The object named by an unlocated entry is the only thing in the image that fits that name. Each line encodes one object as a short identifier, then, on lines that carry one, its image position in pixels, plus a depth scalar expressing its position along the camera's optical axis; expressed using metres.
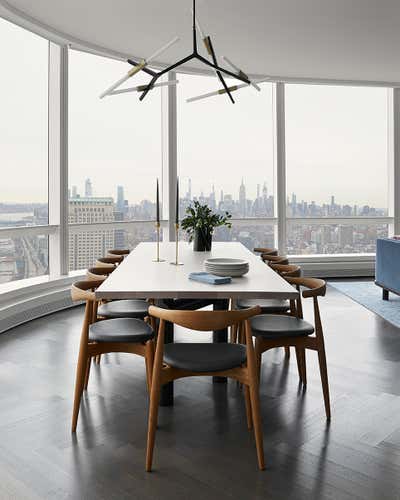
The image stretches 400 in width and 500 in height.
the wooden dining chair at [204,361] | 2.17
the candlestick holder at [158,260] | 3.61
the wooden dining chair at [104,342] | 2.59
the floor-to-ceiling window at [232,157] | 7.33
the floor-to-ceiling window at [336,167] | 7.88
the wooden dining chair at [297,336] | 2.67
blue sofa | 5.56
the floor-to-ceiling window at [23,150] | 5.03
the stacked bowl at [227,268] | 2.86
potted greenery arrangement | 4.02
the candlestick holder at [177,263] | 3.30
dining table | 2.41
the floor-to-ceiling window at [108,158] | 6.11
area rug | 5.20
